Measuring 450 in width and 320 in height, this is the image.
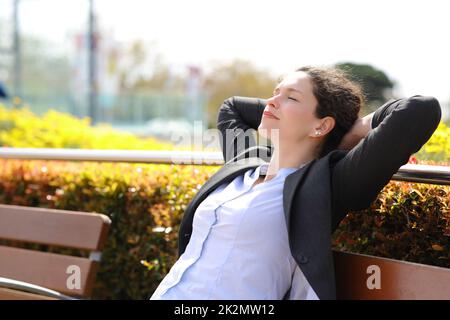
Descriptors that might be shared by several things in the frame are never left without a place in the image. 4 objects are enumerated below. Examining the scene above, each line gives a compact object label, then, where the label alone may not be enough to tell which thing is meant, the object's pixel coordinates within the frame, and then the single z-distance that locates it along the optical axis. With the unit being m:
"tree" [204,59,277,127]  45.78
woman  2.33
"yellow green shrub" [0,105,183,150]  8.02
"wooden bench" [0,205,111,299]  3.34
